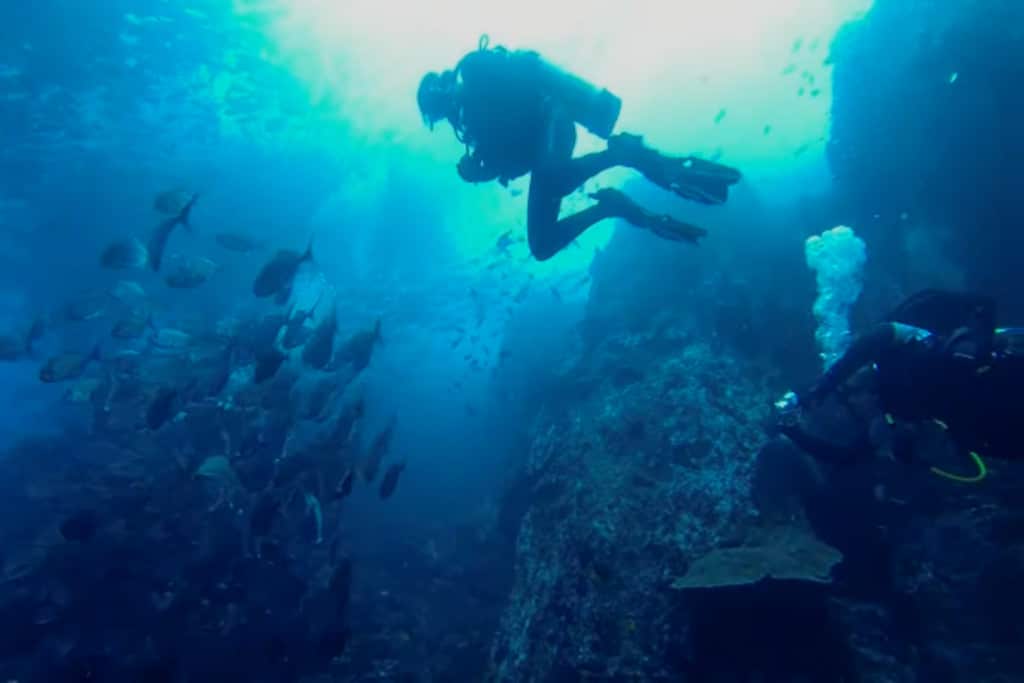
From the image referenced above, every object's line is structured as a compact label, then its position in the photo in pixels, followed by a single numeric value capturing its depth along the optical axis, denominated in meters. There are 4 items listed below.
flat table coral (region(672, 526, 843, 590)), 5.96
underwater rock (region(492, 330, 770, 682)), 7.19
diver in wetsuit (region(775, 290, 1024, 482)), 4.70
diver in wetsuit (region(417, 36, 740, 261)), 5.29
